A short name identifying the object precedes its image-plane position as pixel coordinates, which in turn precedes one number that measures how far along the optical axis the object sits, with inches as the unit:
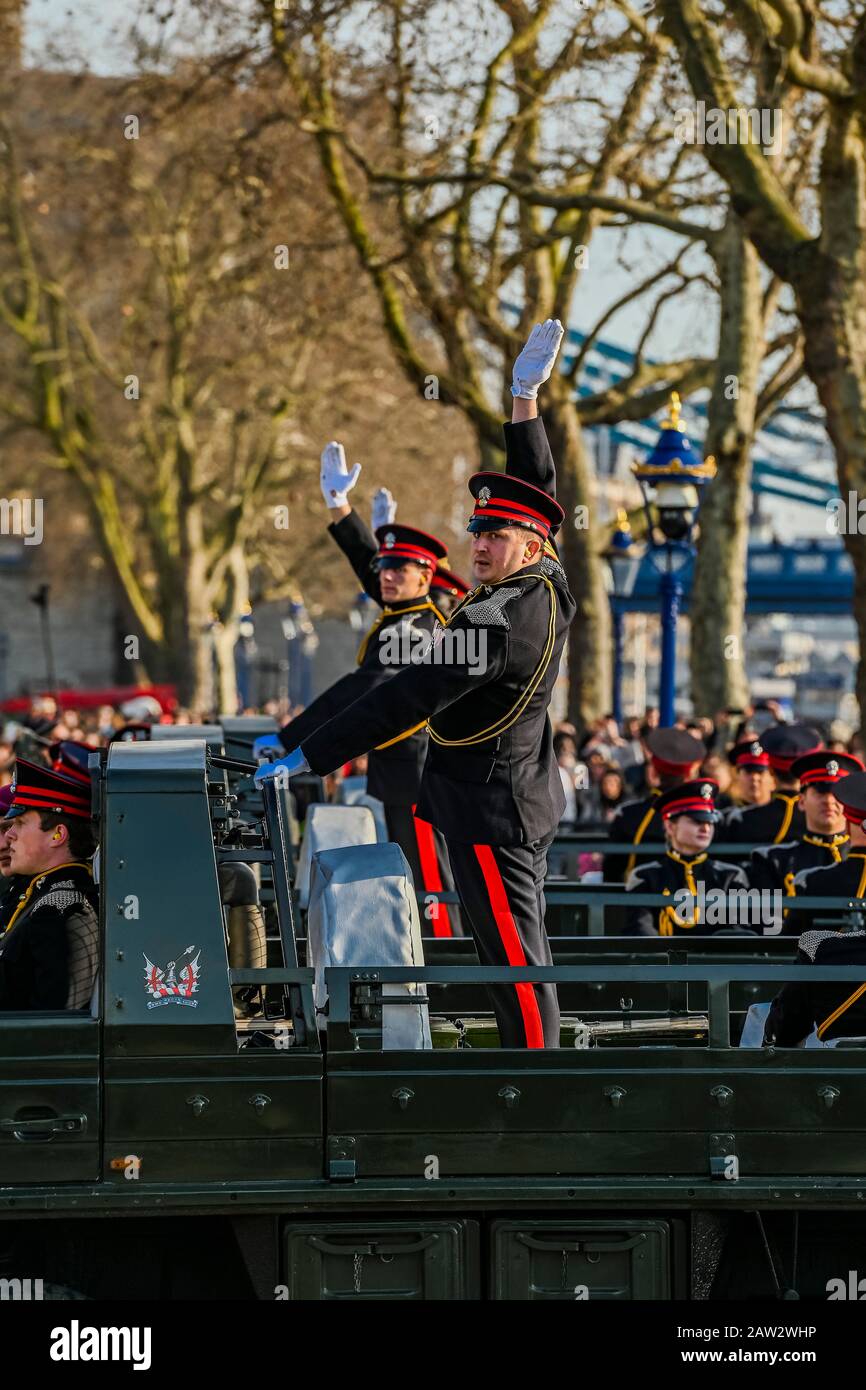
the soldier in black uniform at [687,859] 713.6
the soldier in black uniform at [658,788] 839.1
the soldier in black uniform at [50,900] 464.4
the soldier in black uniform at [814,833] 730.2
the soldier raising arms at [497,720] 511.5
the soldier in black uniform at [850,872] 596.4
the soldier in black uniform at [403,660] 719.7
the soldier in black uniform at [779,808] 863.1
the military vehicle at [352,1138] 430.3
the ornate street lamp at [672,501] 1322.6
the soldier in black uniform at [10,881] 496.1
